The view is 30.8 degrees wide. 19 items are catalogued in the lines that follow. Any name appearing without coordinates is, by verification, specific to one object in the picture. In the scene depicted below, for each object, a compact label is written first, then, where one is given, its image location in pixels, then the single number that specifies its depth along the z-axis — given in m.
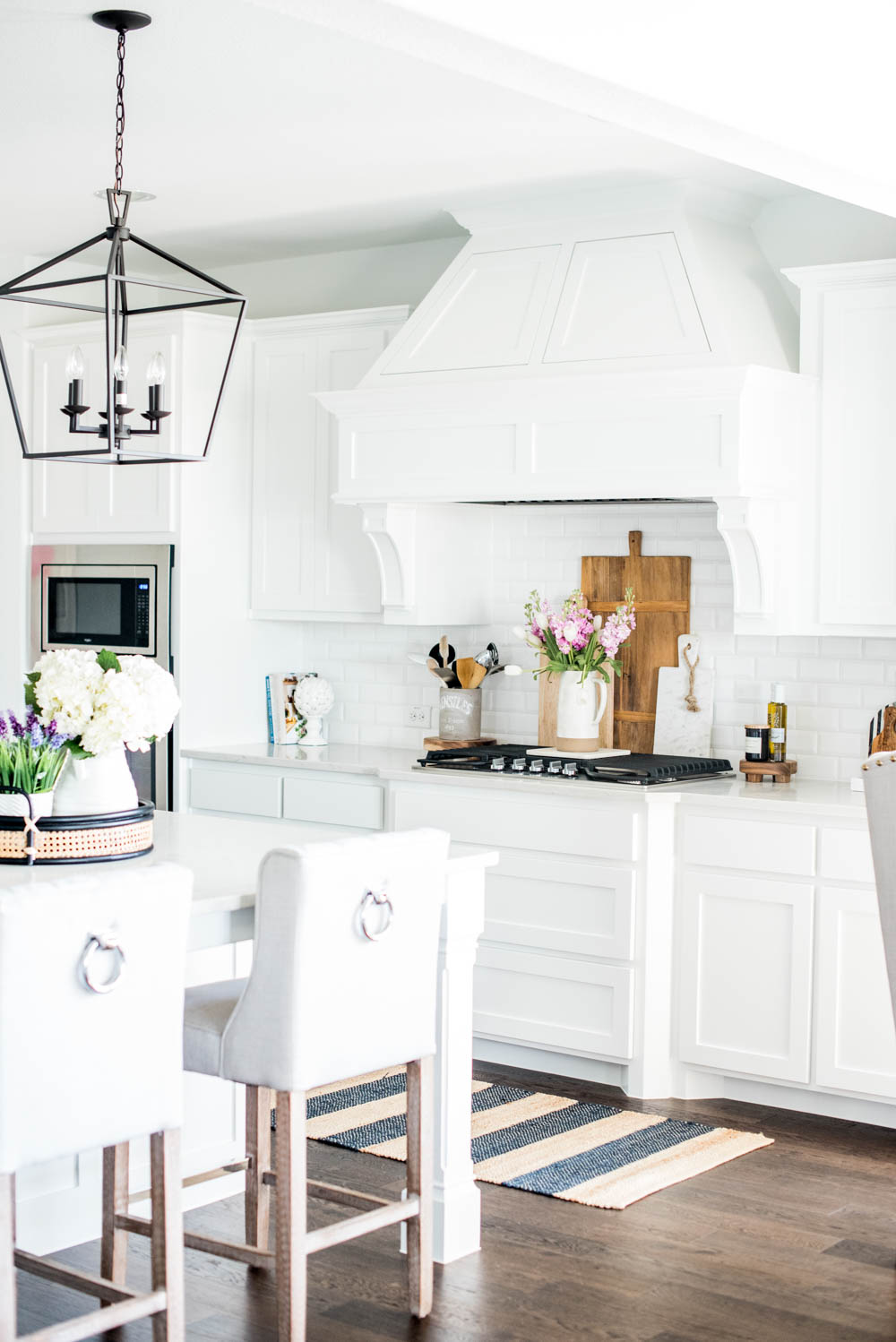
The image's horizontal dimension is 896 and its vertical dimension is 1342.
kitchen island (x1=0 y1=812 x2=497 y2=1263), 3.42
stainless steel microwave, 5.75
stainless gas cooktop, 4.77
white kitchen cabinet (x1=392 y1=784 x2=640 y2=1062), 4.73
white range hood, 4.65
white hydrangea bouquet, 3.19
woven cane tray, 3.13
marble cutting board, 5.22
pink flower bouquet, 5.13
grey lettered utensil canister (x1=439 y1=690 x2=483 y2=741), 5.58
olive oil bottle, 4.97
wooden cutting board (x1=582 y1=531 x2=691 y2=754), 5.30
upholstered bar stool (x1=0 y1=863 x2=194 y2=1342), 2.48
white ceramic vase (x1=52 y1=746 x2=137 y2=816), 3.24
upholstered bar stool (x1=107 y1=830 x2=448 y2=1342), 2.87
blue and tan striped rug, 4.00
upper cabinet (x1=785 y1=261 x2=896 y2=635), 4.65
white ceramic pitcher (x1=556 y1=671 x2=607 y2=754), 5.19
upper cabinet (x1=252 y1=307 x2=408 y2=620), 5.70
